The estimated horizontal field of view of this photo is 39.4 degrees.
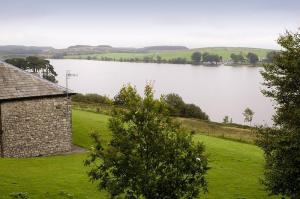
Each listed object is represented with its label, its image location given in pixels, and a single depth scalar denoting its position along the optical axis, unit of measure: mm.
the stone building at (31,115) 27953
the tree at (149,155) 12406
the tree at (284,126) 17078
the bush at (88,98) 83188
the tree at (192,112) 78688
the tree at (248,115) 93188
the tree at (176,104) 75062
